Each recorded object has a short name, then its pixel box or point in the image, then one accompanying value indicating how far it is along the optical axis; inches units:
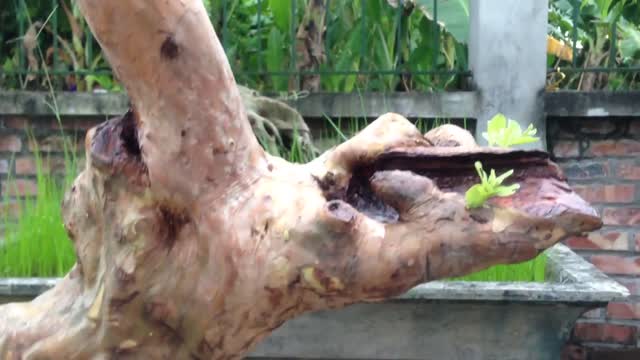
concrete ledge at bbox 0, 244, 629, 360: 66.8
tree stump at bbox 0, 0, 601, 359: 36.3
